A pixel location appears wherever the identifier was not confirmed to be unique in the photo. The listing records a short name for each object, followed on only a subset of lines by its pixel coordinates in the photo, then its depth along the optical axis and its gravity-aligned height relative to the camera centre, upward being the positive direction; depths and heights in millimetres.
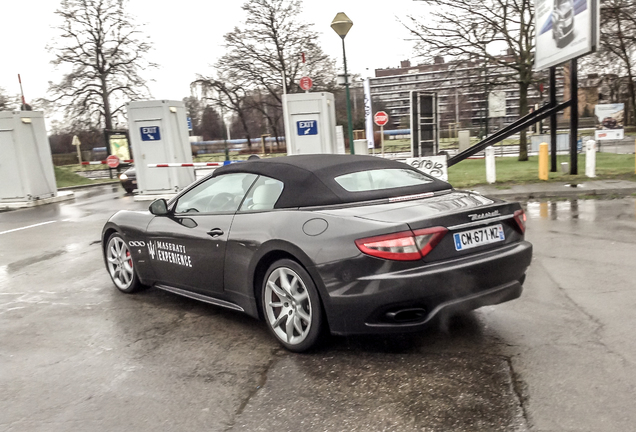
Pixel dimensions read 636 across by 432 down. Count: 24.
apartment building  22969 +1244
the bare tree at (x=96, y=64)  37562 +5140
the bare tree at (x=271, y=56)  38594 +4843
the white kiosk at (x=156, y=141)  17375 -170
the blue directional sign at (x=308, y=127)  15461 -124
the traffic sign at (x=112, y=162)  28480 -1102
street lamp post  15516 +2616
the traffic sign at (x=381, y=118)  25453 -87
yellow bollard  15070 -1559
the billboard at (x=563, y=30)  13078 +1778
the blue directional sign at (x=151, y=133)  17391 +113
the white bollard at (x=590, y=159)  14688 -1578
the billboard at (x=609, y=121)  25802 -1157
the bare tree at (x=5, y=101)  54975 +4800
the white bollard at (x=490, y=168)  15379 -1649
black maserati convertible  3477 -853
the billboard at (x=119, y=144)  31166 -289
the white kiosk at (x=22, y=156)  17297 -274
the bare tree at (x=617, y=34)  18259 +2321
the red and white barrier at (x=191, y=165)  14262 -822
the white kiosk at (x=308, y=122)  15328 +15
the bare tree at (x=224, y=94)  41628 +2785
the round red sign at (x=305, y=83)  18484 +1333
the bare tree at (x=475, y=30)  22188 +3093
